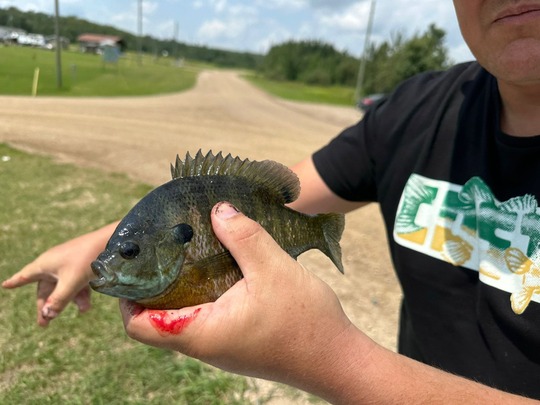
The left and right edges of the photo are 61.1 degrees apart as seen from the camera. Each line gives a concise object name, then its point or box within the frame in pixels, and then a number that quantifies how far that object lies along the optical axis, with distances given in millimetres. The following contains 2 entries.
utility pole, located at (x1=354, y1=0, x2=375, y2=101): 36100
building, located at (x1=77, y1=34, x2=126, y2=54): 88812
